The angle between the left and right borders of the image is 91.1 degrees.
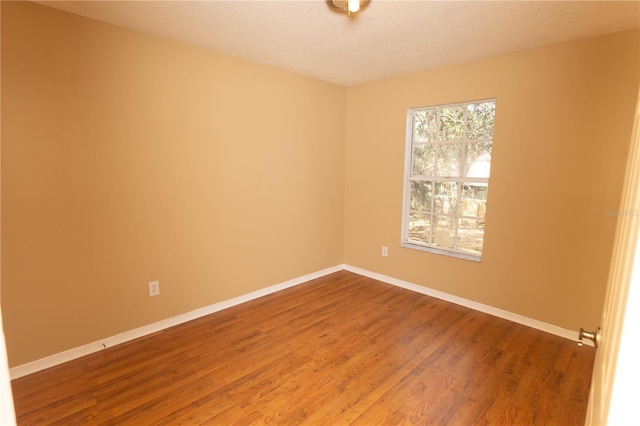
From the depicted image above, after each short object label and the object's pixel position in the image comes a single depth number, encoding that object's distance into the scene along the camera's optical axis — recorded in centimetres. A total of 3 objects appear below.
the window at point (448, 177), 307
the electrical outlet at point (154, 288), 262
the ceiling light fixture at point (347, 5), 181
